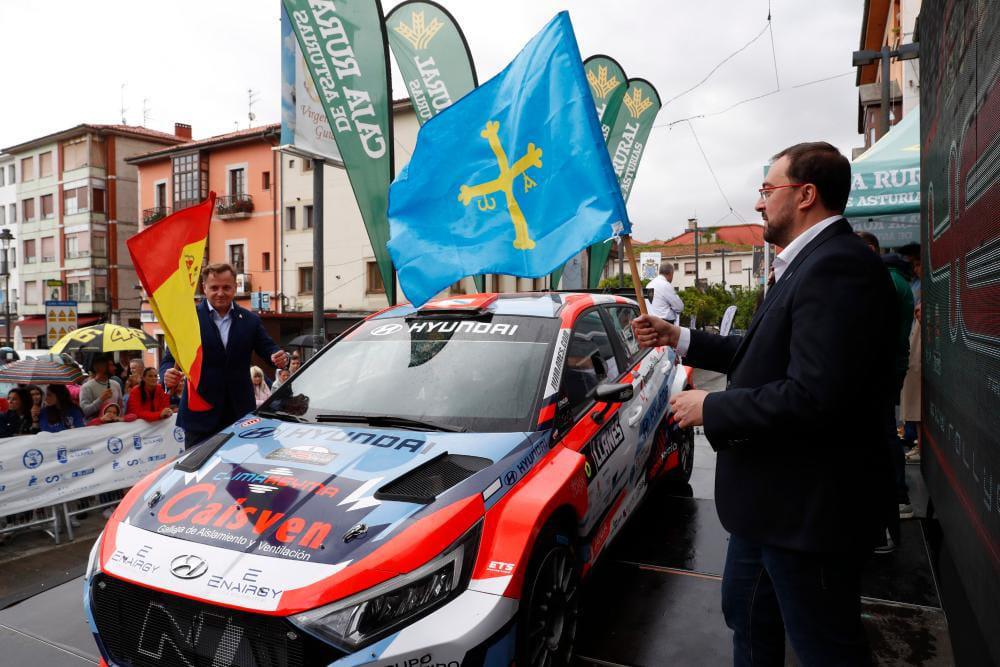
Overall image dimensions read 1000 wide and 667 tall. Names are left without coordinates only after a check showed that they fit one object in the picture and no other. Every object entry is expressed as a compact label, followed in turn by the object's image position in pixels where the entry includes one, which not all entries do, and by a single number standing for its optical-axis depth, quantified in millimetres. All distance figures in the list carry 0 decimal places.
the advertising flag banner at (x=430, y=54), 8836
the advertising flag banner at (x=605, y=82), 10797
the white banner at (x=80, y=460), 5613
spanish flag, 4191
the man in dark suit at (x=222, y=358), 4723
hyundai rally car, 2238
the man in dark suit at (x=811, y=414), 1943
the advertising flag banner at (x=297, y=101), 7023
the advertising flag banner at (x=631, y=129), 11609
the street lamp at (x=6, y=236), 24469
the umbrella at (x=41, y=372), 7164
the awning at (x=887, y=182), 6410
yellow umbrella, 11079
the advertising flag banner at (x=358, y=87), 6852
